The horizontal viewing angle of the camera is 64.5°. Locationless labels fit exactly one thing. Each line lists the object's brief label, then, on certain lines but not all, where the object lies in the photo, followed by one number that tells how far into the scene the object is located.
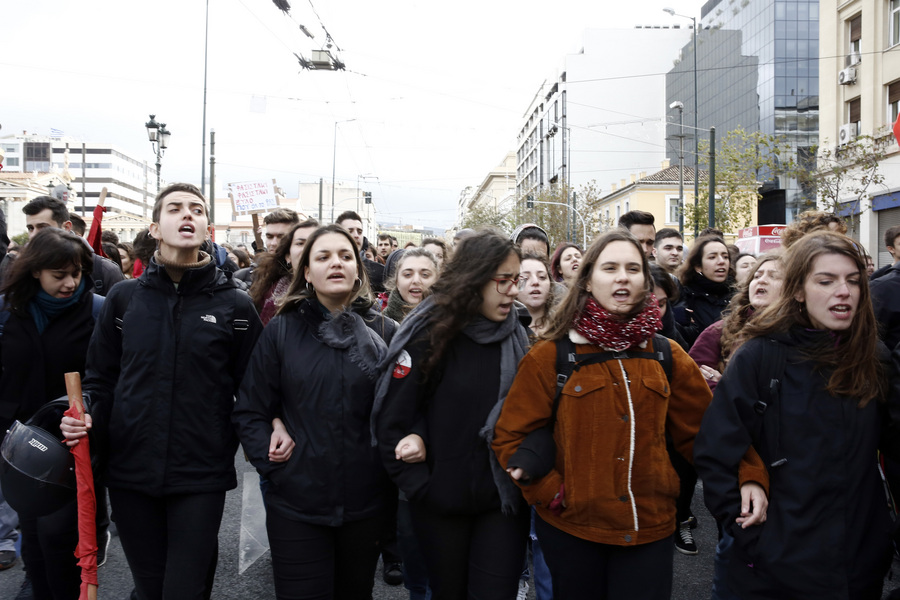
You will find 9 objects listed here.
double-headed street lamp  19.94
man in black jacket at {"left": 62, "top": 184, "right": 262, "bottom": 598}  3.16
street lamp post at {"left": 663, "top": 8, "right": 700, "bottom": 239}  25.95
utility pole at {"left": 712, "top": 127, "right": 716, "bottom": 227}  19.84
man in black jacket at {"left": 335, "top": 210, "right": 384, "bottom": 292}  7.90
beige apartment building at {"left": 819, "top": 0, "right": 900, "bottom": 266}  23.42
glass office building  45.81
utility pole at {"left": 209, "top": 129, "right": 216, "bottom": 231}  21.37
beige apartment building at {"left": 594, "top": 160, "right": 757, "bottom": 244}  56.19
